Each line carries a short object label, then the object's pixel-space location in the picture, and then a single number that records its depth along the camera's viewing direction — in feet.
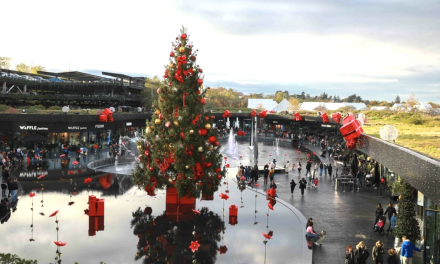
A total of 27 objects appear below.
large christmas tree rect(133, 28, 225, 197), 60.03
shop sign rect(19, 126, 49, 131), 130.52
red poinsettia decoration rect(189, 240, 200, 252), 40.32
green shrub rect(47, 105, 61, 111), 157.47
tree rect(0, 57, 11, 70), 367.08
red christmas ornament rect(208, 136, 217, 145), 61.82
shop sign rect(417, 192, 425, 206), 50.09
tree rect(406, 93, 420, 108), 243.64
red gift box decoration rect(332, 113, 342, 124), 99.88
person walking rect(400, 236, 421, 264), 39.70
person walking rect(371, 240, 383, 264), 42.11
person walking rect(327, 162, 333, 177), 105.40
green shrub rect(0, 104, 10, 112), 131.31
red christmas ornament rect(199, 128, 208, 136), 61.00
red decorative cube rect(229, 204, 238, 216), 60.54
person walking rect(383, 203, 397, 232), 57.88
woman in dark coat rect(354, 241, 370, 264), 41.42
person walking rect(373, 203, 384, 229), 56.70
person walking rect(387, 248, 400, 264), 39.73
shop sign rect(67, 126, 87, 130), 138.51
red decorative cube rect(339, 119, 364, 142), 76.69
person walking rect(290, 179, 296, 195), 81.15
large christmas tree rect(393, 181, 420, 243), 47.88
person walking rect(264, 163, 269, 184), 94.36
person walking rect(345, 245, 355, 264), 41.29
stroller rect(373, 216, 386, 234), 56.18
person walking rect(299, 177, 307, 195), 81.25
